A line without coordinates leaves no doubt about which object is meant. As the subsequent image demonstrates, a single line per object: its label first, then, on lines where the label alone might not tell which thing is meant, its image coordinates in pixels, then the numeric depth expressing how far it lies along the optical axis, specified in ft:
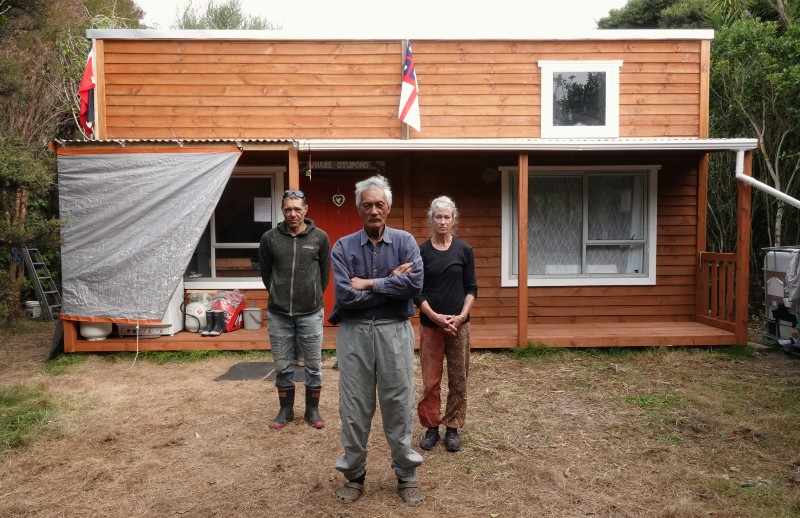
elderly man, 10.93
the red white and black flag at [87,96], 25.75
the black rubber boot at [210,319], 25.88
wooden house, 27.20
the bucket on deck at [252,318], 27.07
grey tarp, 23.02
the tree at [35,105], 17.84
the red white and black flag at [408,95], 26.00
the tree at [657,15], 66.85
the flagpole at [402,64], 27.12
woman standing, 13.78
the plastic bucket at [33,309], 36.65
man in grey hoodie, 15.42
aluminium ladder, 35.73
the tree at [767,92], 30.40
